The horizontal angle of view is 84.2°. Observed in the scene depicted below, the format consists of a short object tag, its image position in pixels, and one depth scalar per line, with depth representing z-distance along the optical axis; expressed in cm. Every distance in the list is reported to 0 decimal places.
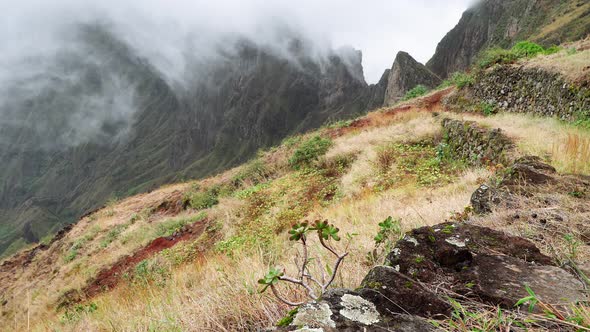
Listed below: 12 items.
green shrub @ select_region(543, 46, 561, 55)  1388
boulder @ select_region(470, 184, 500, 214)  295
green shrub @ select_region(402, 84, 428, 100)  2775
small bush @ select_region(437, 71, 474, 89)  1641
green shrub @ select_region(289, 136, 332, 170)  1230
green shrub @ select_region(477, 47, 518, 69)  1440
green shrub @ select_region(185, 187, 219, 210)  1407
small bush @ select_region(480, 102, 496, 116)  1330
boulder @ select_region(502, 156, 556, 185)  321
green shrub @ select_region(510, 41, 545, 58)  1440
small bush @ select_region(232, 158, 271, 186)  1403
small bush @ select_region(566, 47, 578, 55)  1129
